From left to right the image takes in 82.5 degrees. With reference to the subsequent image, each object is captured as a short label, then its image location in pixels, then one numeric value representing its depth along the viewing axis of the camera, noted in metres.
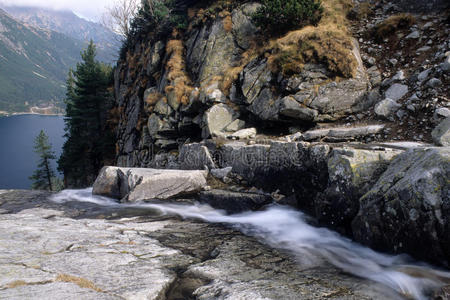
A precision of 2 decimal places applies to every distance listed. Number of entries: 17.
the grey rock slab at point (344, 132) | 11.14
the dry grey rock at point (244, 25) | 21.58
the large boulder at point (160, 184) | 12.45
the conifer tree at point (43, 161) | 44.70
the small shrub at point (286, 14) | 17.00
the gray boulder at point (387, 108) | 11.66
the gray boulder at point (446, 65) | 10.79
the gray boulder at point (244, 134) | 15.68
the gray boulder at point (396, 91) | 12.08
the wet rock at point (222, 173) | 13.13
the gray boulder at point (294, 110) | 13.87
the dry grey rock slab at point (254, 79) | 16.82
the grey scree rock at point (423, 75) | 11.56
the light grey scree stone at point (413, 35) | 14.07
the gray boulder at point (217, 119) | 17.69
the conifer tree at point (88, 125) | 38.28
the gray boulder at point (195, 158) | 14.43
